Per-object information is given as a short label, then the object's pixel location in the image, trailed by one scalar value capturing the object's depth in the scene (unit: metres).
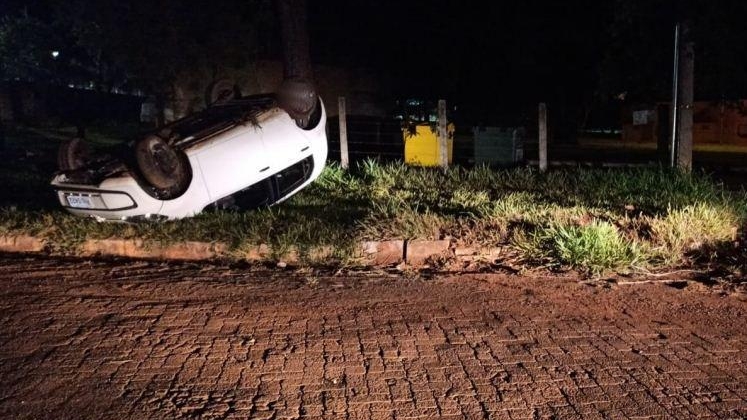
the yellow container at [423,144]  13.84
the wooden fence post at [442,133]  12.64
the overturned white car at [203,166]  7.70
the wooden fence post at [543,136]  12.53
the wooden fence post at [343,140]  12.89
